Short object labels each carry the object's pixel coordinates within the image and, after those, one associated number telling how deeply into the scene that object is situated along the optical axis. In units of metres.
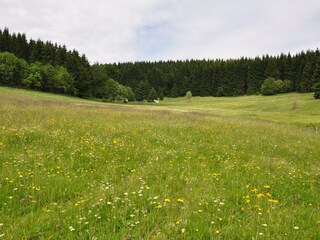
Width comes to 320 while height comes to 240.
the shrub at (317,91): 64.91
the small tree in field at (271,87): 97.00
